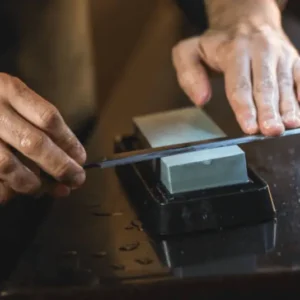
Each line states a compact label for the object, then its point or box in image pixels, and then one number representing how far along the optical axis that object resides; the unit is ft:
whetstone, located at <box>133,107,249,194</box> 3.66
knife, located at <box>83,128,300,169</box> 3.69
